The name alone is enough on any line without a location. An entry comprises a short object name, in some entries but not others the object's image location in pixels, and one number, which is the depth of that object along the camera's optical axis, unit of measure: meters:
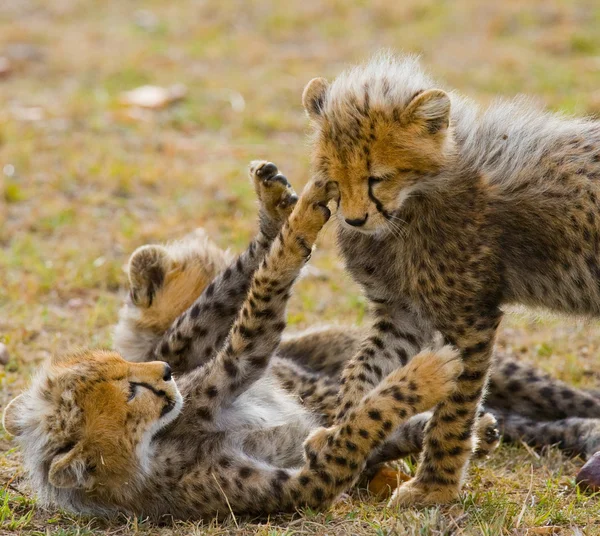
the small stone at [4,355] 9.23
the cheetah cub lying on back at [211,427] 6.80
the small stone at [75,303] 10.62
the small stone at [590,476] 7.27
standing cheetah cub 6.80
